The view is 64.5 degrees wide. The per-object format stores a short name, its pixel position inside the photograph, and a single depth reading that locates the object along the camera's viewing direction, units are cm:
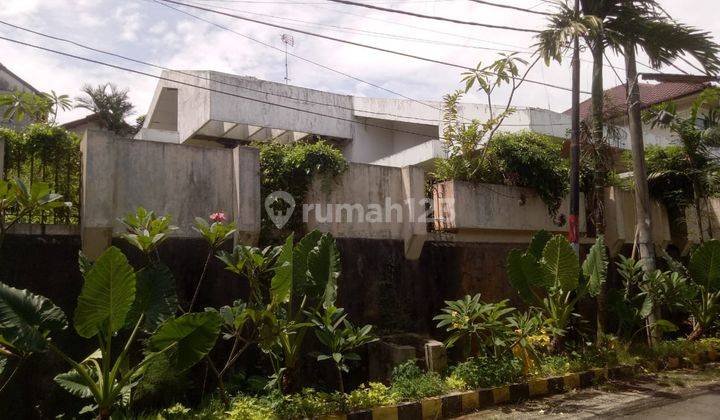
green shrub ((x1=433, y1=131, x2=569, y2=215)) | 1050
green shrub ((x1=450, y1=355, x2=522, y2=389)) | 740
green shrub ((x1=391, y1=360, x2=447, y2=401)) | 680
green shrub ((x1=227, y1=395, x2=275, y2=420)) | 562
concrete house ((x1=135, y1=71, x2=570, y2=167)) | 1723
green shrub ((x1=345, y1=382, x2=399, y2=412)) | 634
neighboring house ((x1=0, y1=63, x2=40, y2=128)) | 2384
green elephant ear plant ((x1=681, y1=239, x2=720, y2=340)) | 1055
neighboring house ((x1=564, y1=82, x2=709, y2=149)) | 1233
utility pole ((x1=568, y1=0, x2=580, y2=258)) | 952
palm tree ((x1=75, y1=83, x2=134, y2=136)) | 2316
